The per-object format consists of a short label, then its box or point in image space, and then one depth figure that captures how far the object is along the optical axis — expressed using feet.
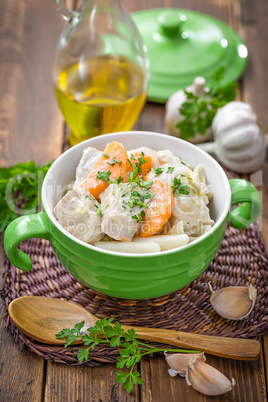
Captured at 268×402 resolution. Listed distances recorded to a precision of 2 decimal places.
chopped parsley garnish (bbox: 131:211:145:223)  2.26
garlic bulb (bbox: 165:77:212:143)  2.87
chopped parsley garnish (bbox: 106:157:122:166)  2.34
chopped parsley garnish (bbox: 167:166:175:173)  2.33
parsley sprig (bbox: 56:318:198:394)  2.20
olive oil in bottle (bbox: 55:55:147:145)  2.79
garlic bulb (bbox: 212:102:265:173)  2.77
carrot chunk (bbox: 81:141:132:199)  2.33
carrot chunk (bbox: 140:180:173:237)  2.26
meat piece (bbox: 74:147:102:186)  2.38
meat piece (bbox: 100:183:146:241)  2.24
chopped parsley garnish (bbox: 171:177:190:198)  2.30
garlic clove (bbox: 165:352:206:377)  2.23
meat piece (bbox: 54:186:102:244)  2.25
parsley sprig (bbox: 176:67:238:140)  2.85
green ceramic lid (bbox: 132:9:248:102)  3.07
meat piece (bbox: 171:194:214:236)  2.28
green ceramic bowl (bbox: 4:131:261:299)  2.19
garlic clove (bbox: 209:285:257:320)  2.34
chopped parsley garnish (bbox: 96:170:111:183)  2.32
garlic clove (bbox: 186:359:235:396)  2.20
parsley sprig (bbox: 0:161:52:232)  2.61
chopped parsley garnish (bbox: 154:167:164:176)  2.34
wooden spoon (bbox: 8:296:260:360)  2.25
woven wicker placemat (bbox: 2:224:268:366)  2.31
